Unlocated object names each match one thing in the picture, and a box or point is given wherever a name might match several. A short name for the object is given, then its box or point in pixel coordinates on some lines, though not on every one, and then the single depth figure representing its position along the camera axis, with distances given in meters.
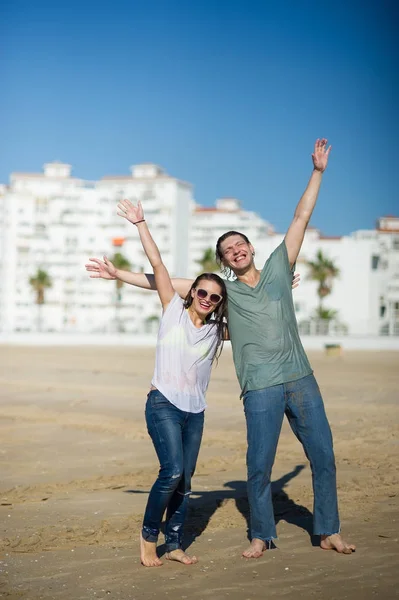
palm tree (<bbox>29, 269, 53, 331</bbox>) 108.12
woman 5.48
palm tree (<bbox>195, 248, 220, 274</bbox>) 96.19
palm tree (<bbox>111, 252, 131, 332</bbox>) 98.94
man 5.71
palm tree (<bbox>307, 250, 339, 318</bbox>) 87.50
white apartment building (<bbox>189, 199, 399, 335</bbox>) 87.62
